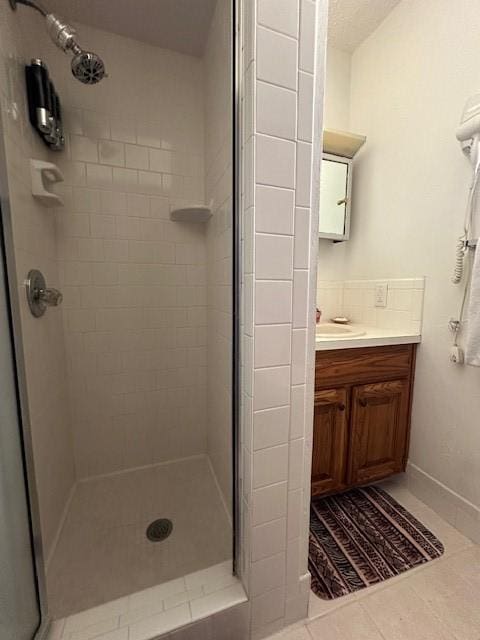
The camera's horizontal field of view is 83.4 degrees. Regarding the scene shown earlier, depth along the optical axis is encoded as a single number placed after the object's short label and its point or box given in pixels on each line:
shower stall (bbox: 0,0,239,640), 0.93
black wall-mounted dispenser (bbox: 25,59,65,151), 1.01
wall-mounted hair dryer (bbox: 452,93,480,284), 1.05
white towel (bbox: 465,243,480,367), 1.03
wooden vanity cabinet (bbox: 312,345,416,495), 1.19
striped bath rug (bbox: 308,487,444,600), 0.99
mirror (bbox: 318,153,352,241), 1.61
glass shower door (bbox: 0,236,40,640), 0.63
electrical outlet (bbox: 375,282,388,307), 1.52
